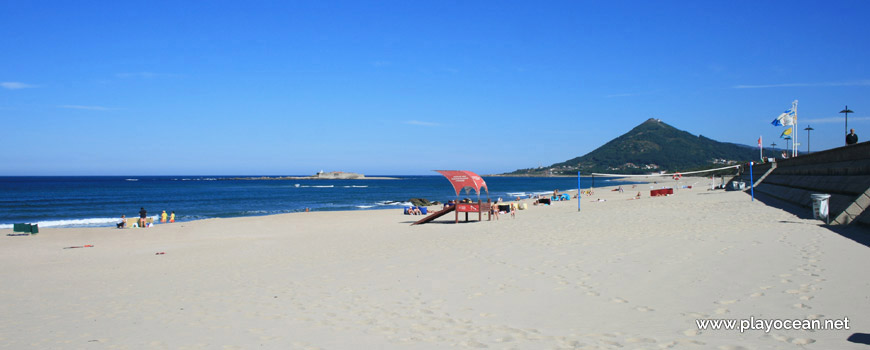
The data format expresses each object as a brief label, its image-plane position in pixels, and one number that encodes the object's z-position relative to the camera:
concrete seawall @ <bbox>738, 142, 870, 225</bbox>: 11.44
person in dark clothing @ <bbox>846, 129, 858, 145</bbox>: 16.30
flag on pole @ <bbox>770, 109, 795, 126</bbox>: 30.47
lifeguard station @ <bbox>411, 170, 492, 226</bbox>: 20.97
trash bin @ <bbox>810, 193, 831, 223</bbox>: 11.84
